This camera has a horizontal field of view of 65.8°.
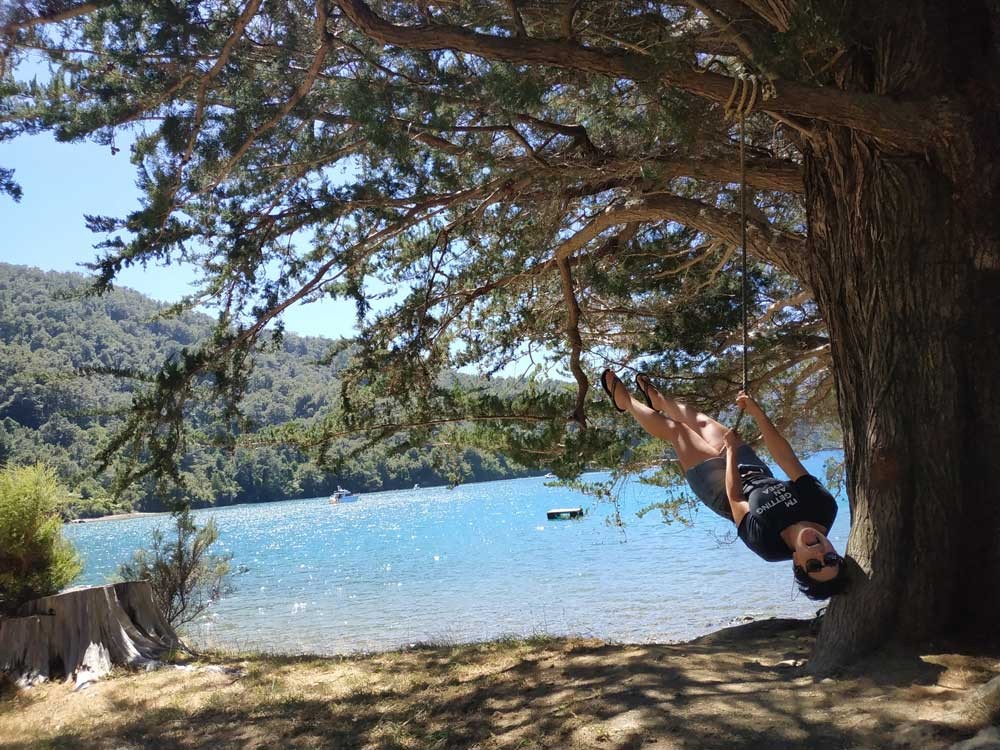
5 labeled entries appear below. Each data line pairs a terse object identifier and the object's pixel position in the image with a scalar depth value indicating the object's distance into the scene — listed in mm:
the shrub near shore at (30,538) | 6027
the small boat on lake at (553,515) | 35512
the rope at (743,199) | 3691
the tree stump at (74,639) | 5730
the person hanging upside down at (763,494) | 3553
